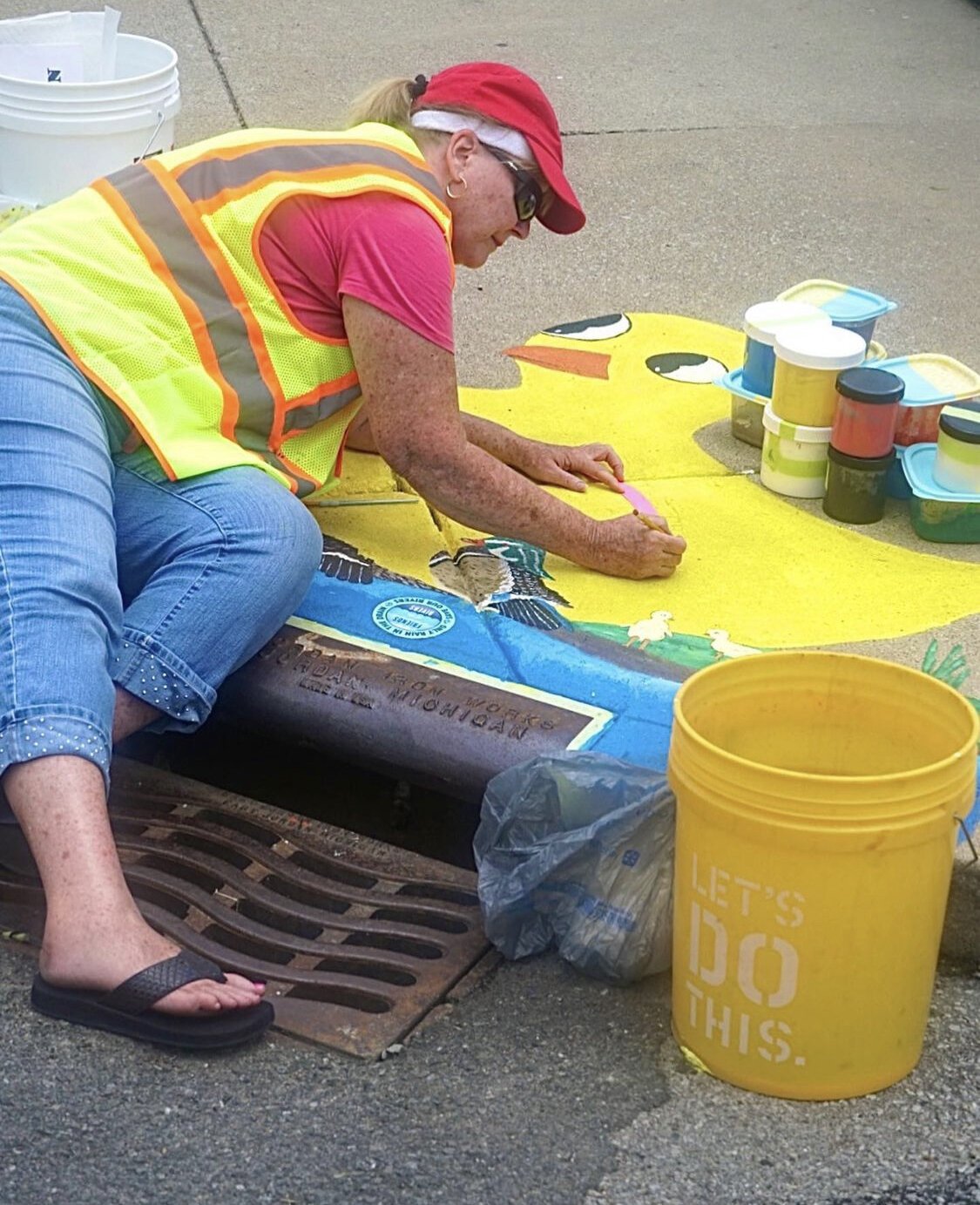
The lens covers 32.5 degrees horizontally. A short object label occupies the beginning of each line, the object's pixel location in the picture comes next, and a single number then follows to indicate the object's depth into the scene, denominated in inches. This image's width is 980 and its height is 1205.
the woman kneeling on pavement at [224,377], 95.3
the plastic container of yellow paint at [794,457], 137.0
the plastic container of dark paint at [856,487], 132.6
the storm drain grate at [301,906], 89.4
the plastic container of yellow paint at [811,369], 134.0
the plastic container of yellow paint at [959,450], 127.4
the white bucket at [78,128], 159.8
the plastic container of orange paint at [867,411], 128.6
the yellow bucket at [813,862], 74.5
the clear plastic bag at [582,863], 88.4
